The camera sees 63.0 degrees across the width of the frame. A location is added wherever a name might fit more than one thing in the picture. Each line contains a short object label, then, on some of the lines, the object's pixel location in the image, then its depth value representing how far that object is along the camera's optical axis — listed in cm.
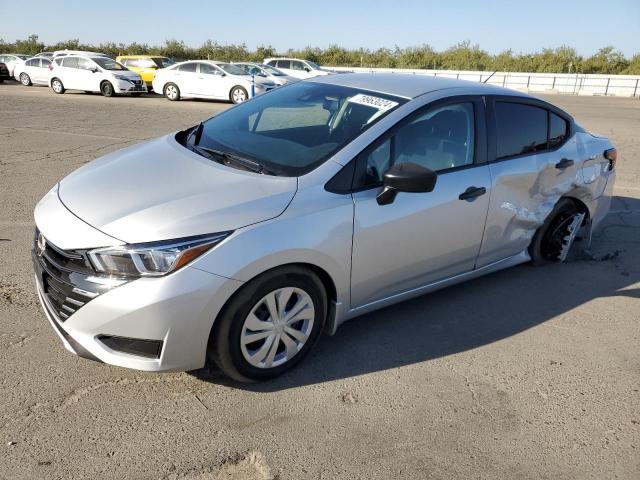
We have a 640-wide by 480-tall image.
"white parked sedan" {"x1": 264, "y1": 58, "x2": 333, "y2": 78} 2702
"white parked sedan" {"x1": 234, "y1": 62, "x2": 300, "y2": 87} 2066
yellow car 2408
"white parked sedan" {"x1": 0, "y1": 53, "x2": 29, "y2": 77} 2678
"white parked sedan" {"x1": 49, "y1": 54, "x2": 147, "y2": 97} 1980
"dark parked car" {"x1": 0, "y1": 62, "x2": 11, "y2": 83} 2655
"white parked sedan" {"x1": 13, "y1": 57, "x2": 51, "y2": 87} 2348
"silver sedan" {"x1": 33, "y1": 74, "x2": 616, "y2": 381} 251
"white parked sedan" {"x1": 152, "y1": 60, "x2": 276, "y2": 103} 1853
